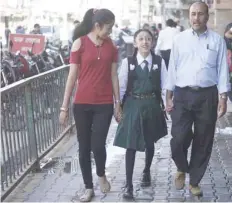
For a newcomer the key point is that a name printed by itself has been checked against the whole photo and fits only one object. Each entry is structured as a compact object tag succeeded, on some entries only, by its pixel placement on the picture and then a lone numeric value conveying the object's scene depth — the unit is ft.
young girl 17.58
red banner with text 46.98
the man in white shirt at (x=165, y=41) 46.62
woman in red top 16.76
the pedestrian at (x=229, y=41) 24.52
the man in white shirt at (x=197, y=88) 16.79
